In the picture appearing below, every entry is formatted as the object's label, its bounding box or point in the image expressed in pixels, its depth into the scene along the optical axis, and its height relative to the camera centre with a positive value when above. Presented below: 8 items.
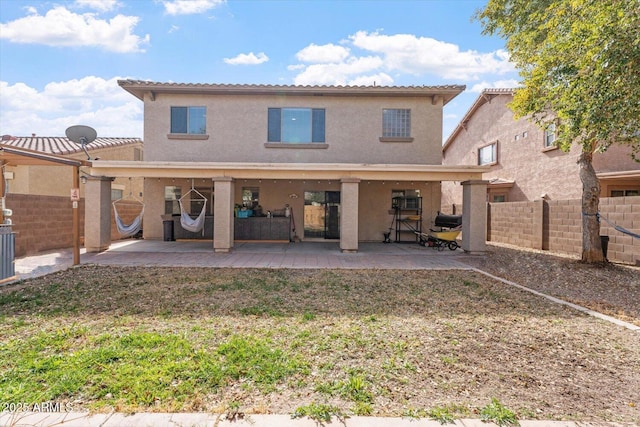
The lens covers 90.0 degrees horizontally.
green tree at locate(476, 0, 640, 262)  6.08 +2.95
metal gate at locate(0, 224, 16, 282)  6.59 -0.98
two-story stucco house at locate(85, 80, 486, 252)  12.98 +2.58
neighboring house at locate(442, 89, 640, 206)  14.12 +2.49
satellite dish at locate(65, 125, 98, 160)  10.98 +2.51
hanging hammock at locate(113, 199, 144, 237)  10.52 -0.68
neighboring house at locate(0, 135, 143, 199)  13.91 +2.42
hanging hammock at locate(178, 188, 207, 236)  10.90 -0.52
